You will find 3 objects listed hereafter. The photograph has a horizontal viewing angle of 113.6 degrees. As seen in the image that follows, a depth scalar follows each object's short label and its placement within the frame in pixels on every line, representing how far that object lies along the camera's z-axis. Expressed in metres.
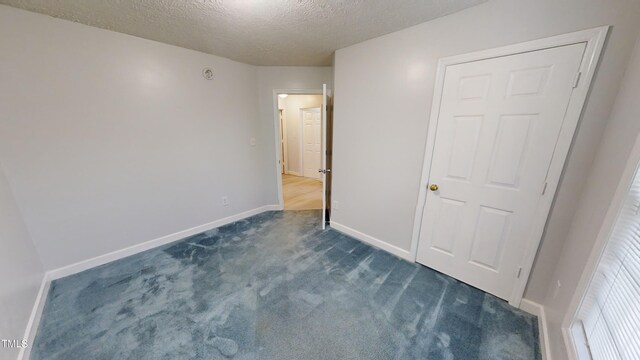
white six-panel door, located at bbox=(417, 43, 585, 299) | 1.41
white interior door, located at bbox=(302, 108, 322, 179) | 5.62
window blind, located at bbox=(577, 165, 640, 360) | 0.77
